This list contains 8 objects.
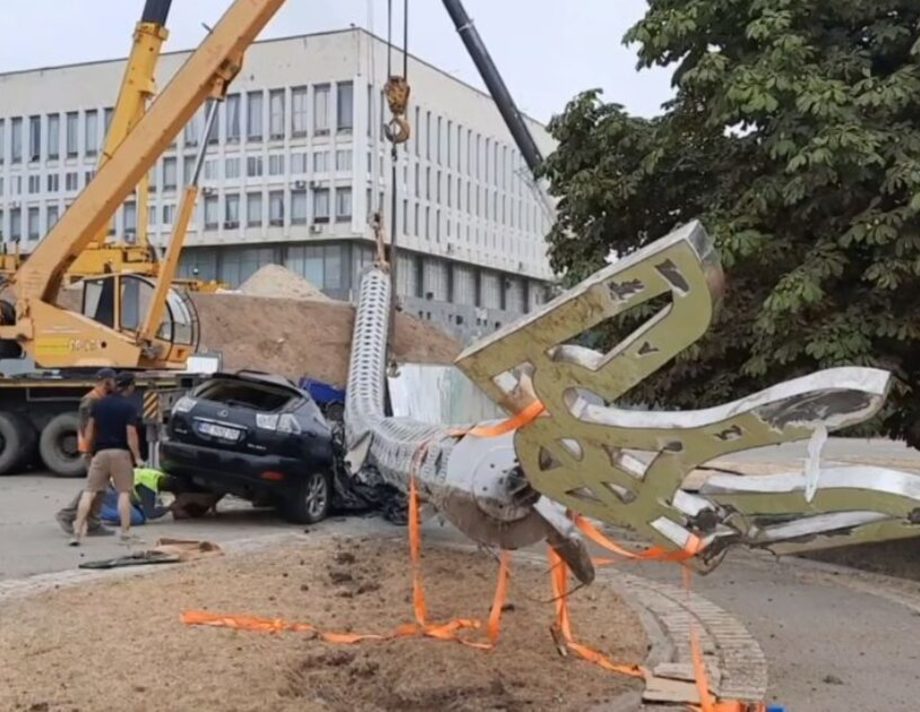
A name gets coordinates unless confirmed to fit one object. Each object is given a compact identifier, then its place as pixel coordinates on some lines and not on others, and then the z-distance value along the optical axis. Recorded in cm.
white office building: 5669
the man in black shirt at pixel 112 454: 1185
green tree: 955
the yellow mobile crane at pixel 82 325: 1864
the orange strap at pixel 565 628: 656
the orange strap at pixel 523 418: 459
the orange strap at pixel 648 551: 481
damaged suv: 1311
